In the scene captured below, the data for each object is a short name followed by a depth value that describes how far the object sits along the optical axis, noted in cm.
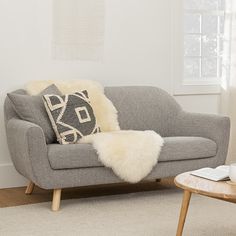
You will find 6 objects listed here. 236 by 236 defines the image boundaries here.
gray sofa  364
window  533
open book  293
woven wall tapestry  461
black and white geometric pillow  387
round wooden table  268
